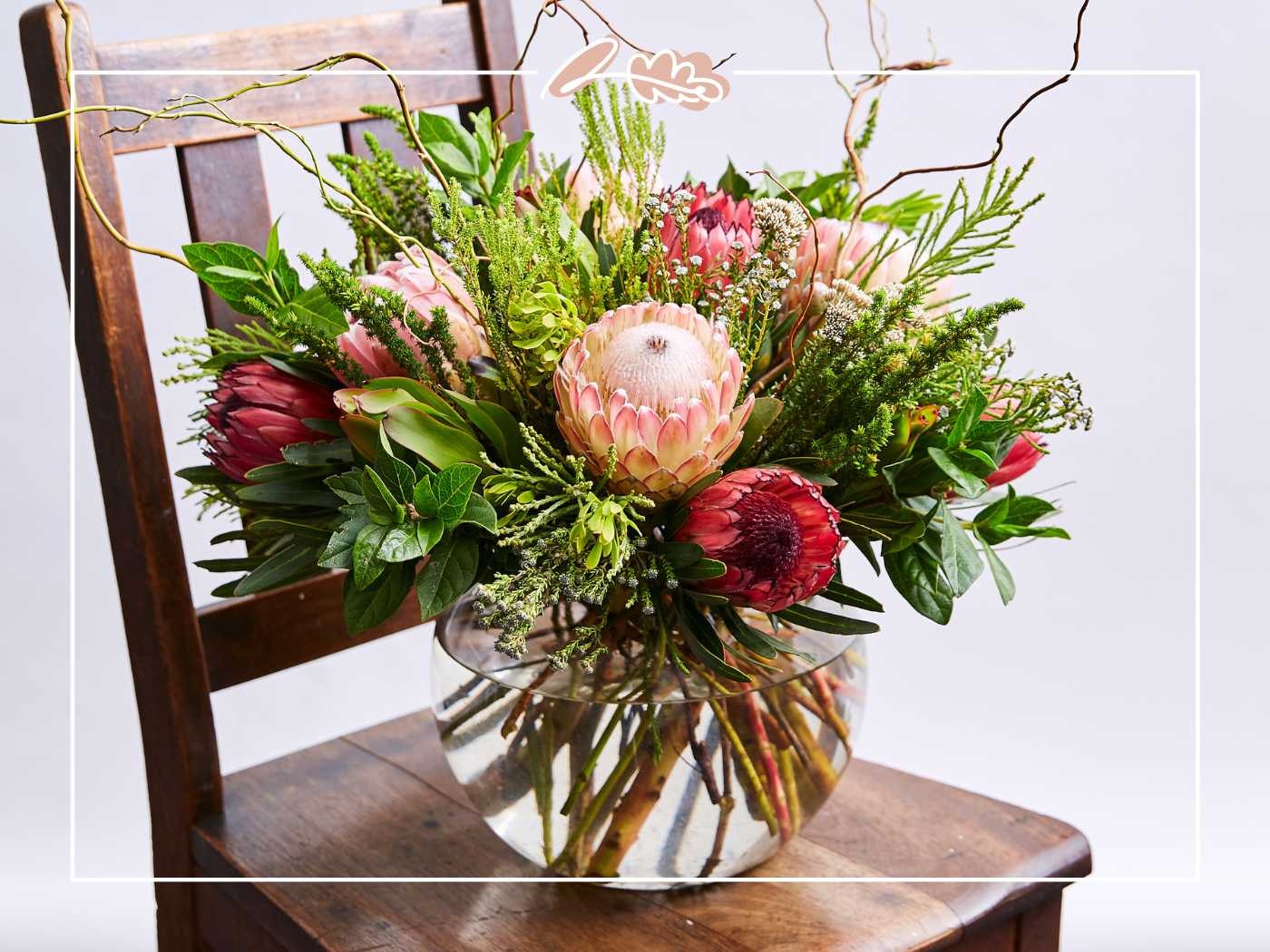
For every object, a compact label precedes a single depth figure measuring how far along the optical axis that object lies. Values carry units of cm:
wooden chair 75
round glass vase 70
